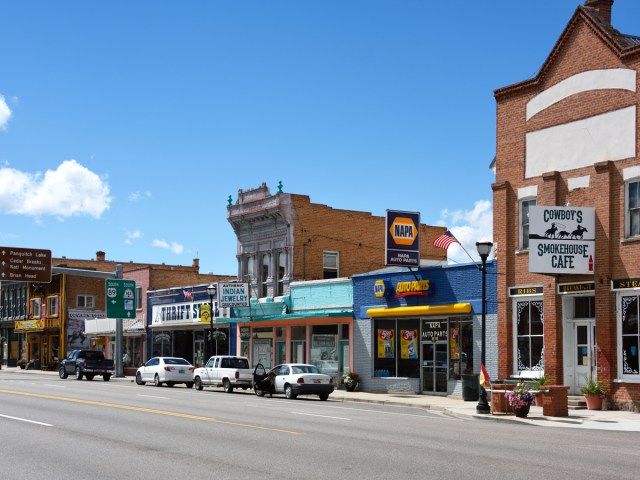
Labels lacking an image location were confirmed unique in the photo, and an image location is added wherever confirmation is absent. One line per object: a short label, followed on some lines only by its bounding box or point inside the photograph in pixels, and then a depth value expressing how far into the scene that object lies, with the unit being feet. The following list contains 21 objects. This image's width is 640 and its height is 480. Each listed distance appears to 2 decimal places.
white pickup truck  124.36
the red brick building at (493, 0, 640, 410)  89.66
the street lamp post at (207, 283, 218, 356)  142.72
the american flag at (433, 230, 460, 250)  112.37
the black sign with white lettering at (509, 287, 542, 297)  98.47
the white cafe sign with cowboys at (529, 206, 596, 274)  89.76
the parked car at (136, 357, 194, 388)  138.82
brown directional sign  155.33
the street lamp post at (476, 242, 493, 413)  83.76
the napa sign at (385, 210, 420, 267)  115.24
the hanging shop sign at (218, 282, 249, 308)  144.46
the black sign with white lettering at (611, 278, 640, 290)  87.82
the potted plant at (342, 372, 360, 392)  124.88
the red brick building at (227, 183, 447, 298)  148.15
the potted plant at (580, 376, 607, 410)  88.33
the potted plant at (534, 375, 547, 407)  94.48
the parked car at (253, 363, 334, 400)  105.60
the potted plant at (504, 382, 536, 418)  79.61
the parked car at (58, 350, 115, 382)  164.45
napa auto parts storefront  108.27
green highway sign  168.76
